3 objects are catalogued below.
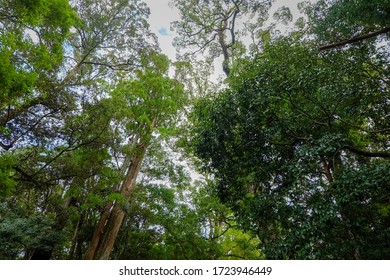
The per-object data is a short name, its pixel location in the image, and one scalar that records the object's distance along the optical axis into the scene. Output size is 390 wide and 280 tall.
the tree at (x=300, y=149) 3.69
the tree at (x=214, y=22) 10.20
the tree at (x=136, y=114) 6.29
